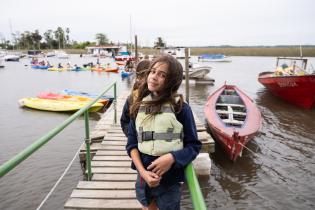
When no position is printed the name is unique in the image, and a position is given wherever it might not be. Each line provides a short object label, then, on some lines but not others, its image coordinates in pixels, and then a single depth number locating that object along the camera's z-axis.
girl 1.71
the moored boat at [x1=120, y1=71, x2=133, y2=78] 22.44
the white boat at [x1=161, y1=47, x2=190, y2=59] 32.19
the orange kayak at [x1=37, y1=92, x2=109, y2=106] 12.68
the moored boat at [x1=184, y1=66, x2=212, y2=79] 21.38
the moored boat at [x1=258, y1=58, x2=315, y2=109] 12.21
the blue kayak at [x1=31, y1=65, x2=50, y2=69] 33.36
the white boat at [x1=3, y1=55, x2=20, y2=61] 51.23
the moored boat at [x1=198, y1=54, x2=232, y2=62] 51.66
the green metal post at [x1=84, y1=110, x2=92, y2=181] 3.44
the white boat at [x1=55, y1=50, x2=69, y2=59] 61.37
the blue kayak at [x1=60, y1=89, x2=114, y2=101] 13.33
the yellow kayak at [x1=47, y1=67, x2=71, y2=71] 30.72
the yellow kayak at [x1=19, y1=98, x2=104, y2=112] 11.87
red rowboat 6.43
